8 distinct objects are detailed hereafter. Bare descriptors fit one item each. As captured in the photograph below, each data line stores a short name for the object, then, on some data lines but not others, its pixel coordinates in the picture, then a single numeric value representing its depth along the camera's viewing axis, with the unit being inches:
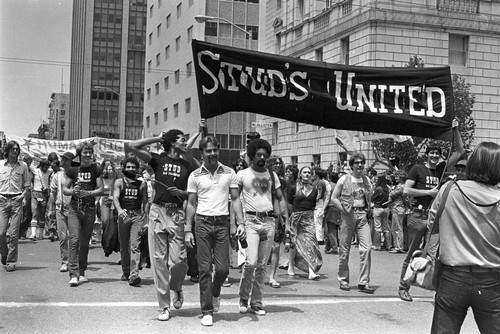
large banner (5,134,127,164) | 760.3
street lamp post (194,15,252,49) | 927.9
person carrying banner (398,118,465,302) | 334.0
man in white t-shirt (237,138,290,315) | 293.7
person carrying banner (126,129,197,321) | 287.6
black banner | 333.7
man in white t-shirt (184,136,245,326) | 277.3
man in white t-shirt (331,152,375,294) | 365.1
